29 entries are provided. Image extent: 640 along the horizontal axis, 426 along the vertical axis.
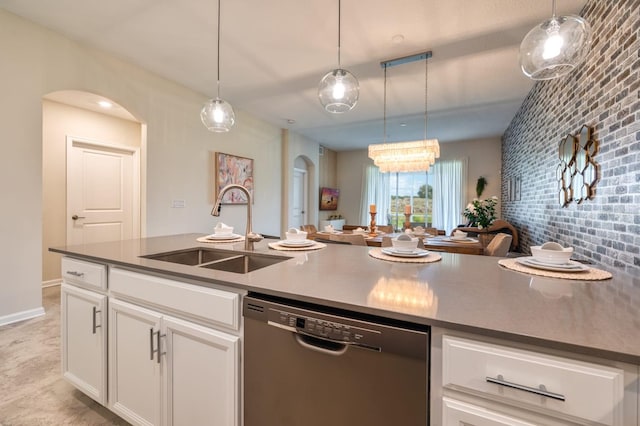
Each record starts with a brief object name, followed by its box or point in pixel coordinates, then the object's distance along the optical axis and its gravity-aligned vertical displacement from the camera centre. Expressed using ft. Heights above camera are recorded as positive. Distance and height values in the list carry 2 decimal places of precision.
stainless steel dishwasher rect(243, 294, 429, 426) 2.46 -1.54
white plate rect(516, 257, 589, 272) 3.70 -0.74
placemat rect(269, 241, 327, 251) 5.47 -0.73
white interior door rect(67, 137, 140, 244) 13.12 +0.88
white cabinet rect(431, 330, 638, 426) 1.88 -1.27
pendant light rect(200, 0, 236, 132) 7.71 +2.66
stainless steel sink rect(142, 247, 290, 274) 4.99 -0.91
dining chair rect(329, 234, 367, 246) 10.05 -1.01
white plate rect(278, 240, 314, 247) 5.64 -0.66
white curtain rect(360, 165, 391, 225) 26.73 +1.61
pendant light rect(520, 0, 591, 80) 4.53 +2.76
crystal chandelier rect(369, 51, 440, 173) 13.04 +2.69
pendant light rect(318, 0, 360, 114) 6.50 +2.85
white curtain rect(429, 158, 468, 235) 23.36 +1.62
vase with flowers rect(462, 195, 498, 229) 15.20 -0.21
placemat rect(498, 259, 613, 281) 3.43 -0.79
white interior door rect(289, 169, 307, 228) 22.94 +1.15
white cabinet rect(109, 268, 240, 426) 3.42 -2.01
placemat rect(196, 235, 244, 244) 6.27 -0.68
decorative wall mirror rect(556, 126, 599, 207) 7.11 +1.24
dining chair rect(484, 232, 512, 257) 8.63 -1.08
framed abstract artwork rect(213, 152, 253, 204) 14.56 +2.04
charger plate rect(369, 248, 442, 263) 4.53 -0.78
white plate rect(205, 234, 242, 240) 6.48 -0.62
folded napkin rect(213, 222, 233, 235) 6.77 -0.48
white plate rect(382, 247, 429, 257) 4.72 -0.71
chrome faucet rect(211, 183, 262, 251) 5.35 -0.26
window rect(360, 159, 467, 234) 23.57 +1.51
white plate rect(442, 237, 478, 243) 10.35 -1.08
